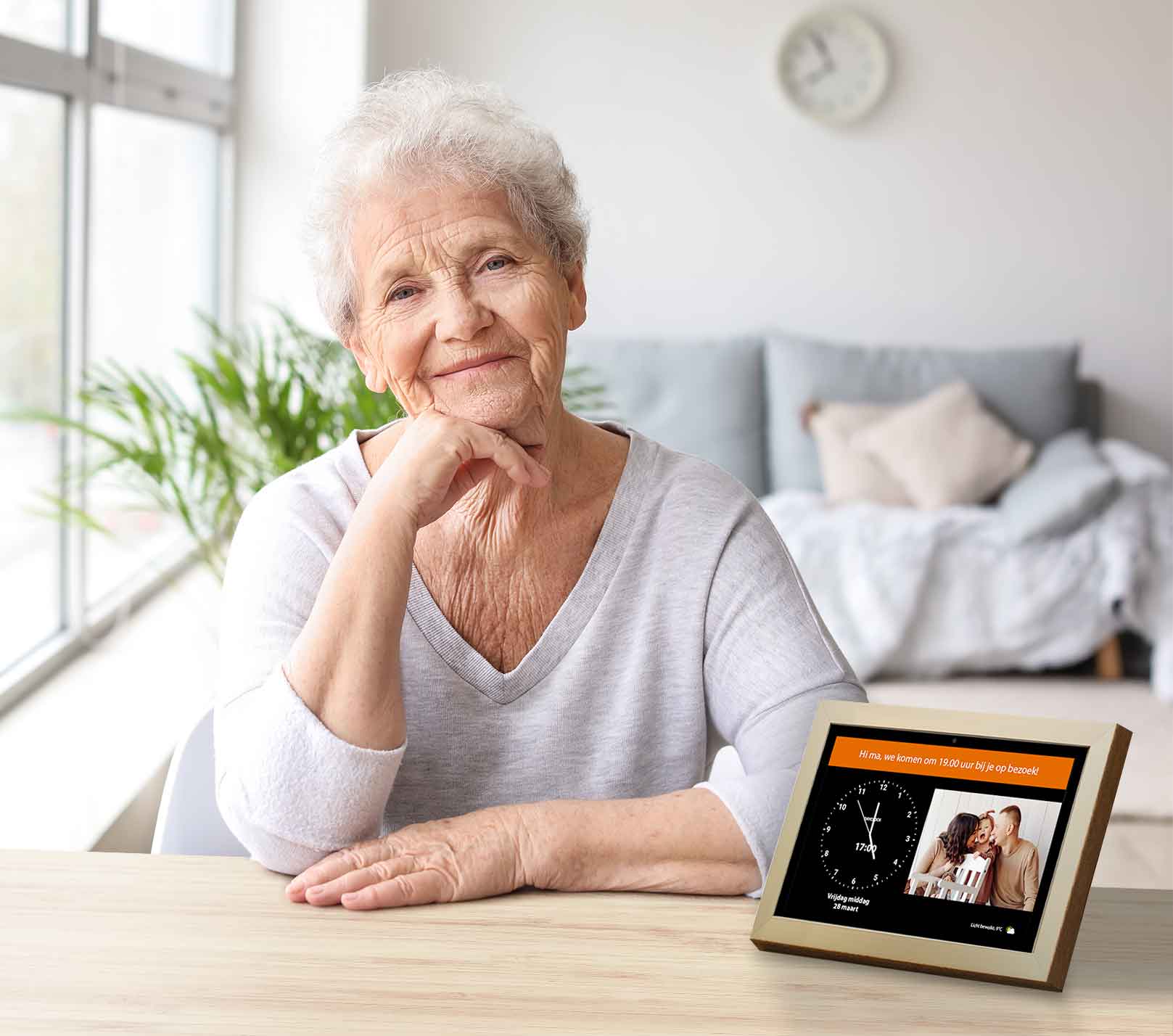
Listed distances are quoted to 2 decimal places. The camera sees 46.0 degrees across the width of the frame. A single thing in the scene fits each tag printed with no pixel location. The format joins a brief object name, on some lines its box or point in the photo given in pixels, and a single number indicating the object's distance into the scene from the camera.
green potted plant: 2.32
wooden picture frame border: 0.84
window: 2.59
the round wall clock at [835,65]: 4.94
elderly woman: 1.11
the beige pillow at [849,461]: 4.41
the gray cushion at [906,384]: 4.70
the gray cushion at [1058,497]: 3.84
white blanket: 3.74
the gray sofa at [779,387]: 4.70
